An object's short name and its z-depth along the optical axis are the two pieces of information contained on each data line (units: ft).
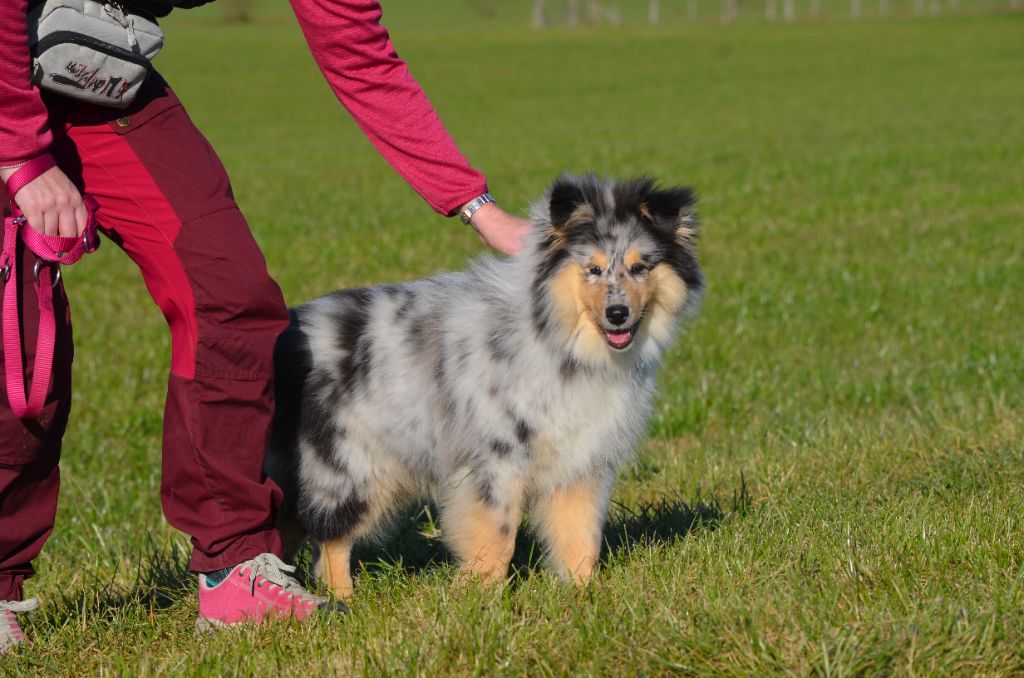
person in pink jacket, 22.33
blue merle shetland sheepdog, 26.25
